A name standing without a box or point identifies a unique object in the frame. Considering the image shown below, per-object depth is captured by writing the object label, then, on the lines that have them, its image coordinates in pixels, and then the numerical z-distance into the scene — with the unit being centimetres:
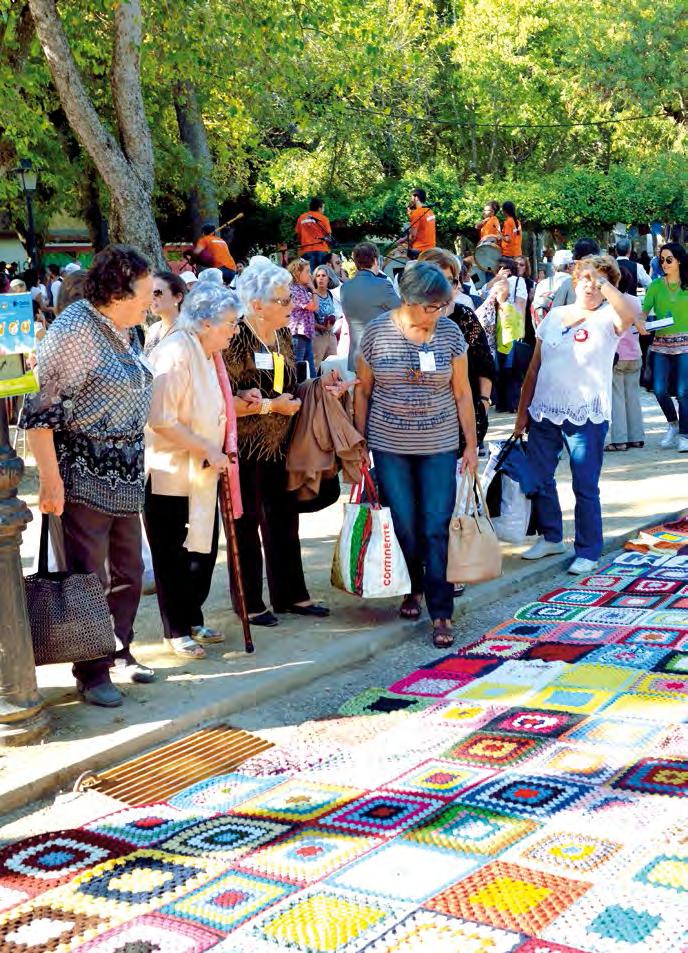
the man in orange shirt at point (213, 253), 1532
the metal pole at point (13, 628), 482
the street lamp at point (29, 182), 2433
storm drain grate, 462
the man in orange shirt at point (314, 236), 1595
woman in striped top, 625
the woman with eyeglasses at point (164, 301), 702
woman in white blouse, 734
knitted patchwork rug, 344
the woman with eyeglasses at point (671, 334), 1163
